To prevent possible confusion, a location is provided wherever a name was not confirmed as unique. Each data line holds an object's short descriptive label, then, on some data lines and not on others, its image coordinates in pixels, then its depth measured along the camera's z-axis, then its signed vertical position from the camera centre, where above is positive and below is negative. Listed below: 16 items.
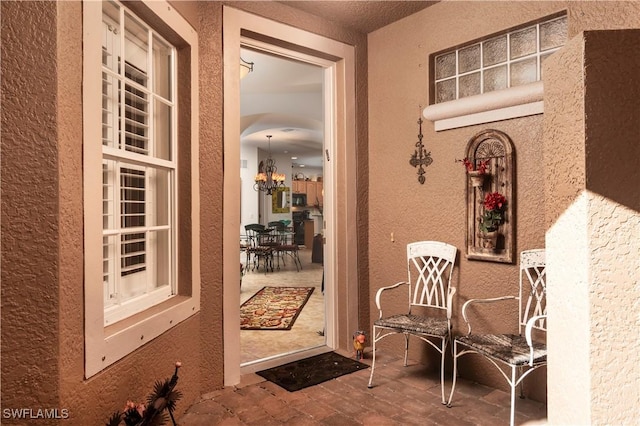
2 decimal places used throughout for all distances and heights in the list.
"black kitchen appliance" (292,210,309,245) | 13.59 -0.33
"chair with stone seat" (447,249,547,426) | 2.21 -0.78
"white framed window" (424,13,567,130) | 2.68 +1.01
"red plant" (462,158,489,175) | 2.85 +0.33
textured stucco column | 1.29 -0.05
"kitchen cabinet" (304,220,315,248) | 12.89 -0.60
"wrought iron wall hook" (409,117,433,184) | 3.29 +0.44
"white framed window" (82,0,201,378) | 1.60 +0.03
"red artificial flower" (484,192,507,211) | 2.77 +0.07
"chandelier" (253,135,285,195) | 10.26 +0.88
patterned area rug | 4.51 -1.22
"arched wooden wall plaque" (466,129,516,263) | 2.78 +0.16
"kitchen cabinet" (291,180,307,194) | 15.24 +1.02
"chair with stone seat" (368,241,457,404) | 2.90 -0.61
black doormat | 2.94 -1.22
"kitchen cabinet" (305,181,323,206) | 15.57 +0.81
